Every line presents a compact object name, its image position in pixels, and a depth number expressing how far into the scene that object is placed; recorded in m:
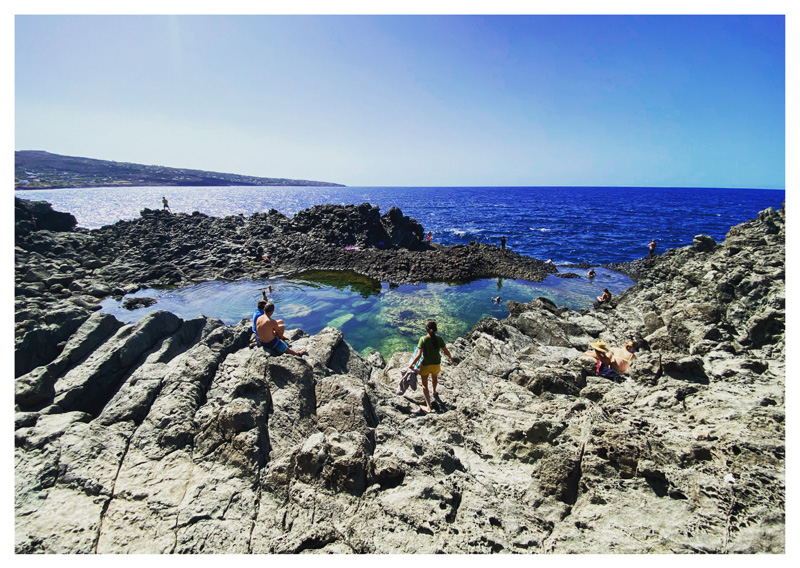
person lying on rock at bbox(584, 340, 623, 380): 8.94
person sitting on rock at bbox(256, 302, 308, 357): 8.44
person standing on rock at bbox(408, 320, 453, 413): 8.47
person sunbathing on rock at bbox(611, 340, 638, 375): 9.19
